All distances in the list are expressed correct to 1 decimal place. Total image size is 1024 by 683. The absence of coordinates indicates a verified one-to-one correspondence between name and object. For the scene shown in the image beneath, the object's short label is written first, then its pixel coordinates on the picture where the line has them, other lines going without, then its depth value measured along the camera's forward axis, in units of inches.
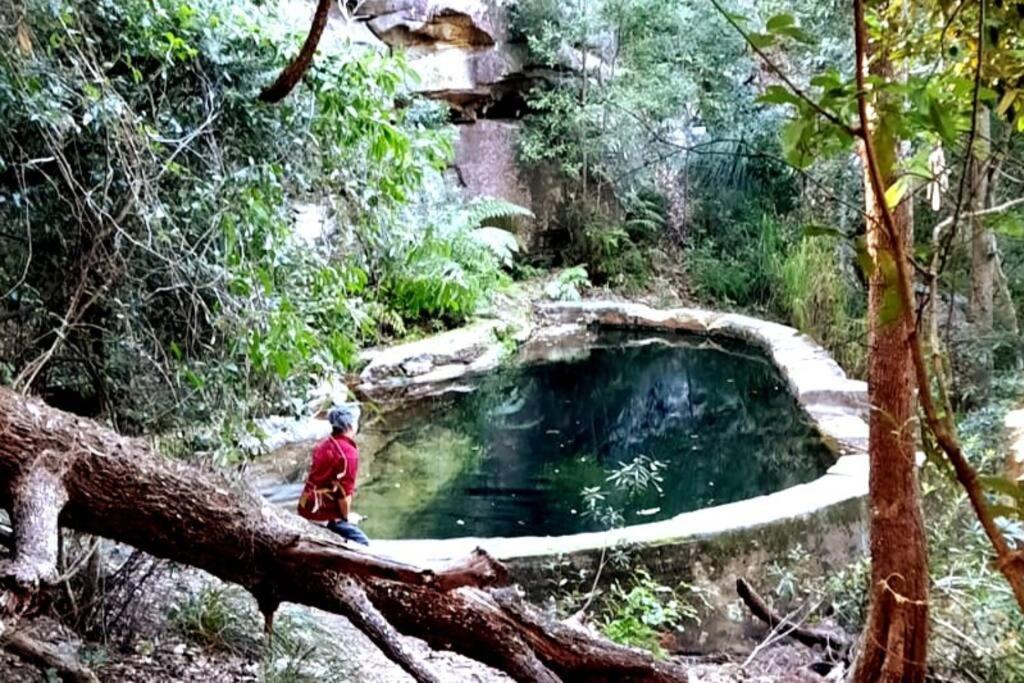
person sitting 159.9
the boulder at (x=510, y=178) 480.1
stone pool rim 171.3
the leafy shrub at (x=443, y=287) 358.3
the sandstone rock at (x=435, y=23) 436.1
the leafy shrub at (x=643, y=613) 145.0
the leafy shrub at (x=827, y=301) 342.5
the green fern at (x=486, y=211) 424.2
